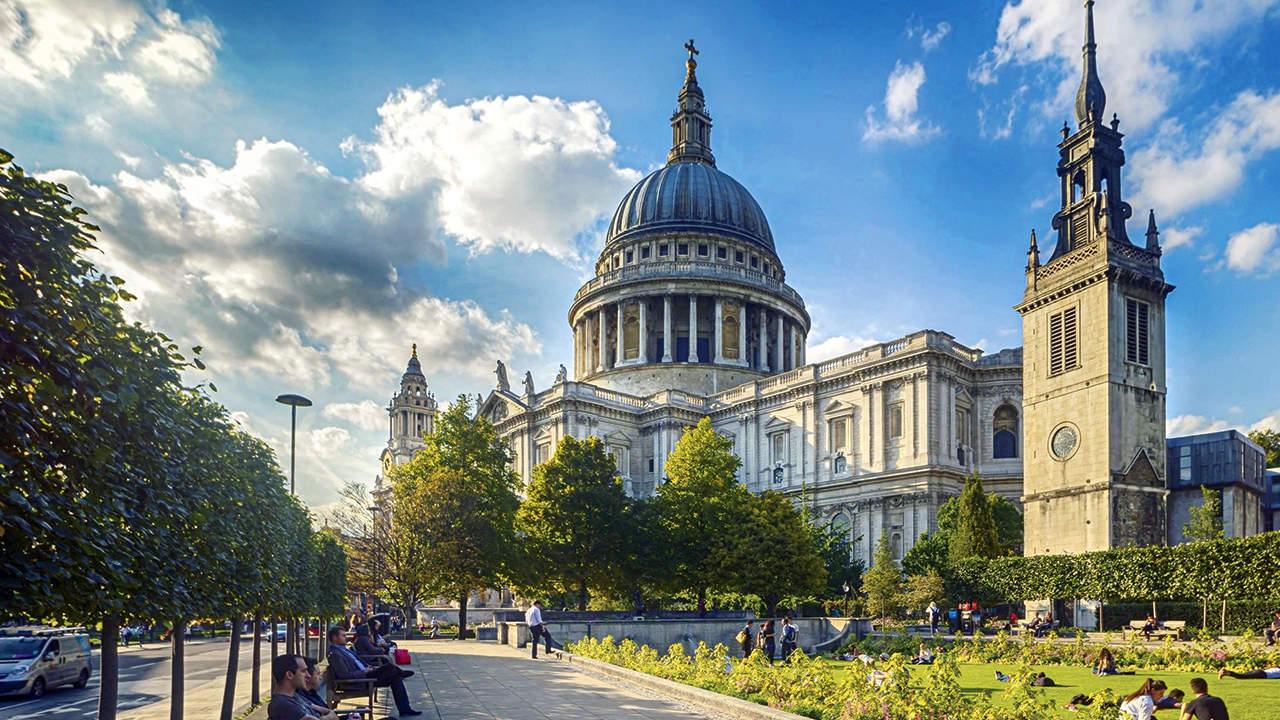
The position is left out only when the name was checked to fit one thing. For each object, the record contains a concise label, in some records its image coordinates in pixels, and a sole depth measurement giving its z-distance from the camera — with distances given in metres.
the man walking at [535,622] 27.97
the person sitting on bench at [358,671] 13.72
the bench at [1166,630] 29.49
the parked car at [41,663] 22.95
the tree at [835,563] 51.84
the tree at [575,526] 44.41
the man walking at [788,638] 28.93
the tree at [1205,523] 40.31
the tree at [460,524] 45.16
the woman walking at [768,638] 29.30
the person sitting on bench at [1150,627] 30.59
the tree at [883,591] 42.25
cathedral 41.56
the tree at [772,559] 44.28
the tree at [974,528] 45.81
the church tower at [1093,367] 40.25
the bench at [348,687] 13.33
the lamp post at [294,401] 39.12
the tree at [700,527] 45.16
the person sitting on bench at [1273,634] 26.23
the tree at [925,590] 42.06
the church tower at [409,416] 117.62
